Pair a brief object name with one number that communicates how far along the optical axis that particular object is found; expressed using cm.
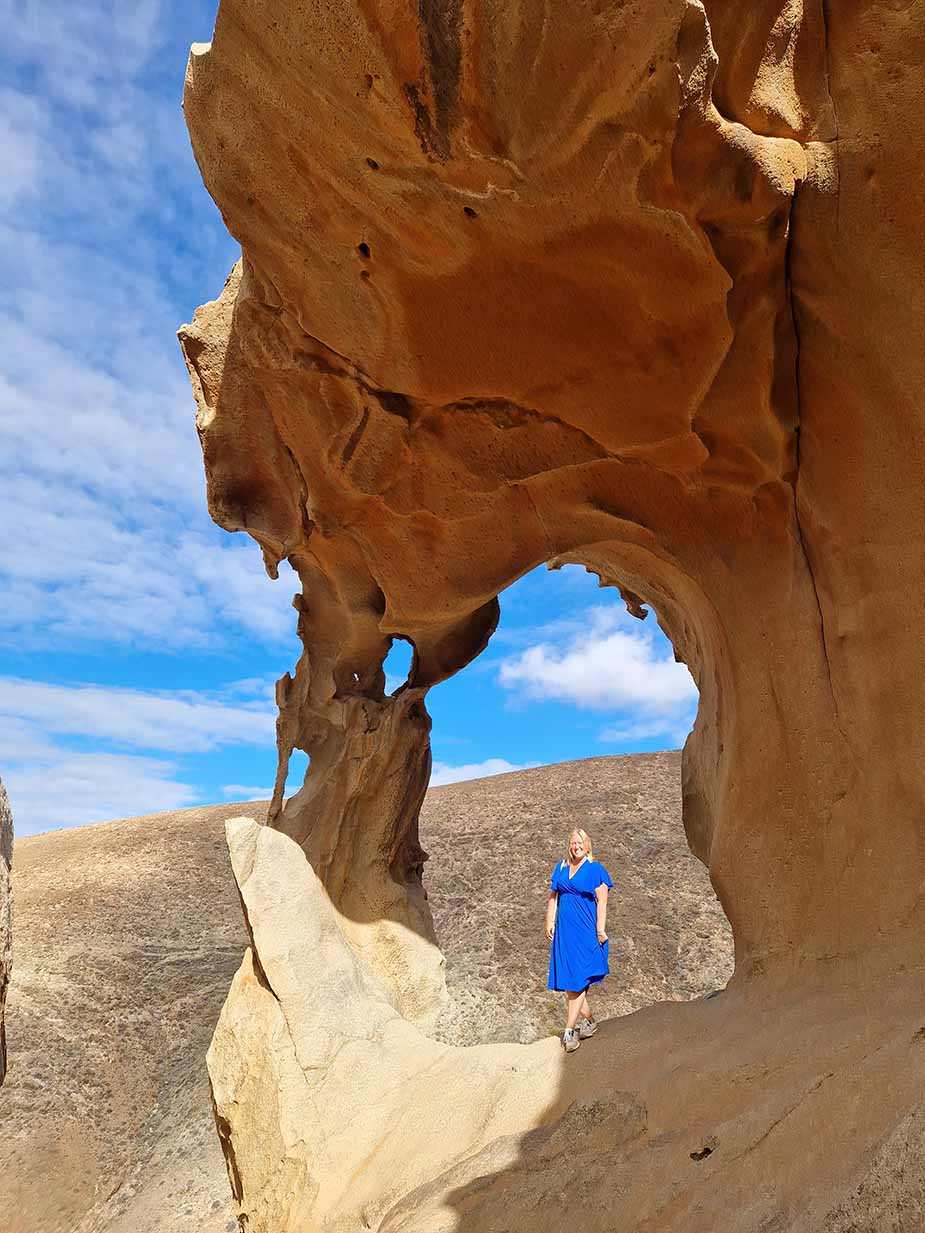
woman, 452
